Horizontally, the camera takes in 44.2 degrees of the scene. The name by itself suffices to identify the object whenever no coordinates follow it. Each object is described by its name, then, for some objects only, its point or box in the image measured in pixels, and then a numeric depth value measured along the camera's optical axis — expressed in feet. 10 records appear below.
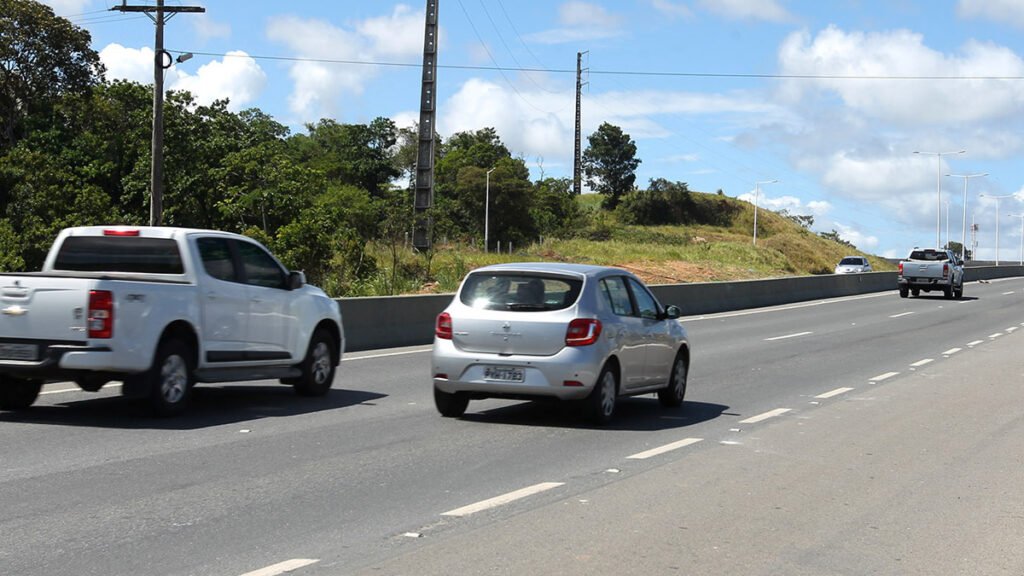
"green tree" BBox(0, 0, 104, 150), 194.18
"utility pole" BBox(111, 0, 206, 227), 106.42
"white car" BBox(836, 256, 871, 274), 222.89
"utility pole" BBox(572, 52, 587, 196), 327.47
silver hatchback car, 38.11
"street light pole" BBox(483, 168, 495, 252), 277.44
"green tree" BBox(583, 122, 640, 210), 423.64
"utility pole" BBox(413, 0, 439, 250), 142.82
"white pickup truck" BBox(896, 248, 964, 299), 155.33
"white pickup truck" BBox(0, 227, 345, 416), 36.58
